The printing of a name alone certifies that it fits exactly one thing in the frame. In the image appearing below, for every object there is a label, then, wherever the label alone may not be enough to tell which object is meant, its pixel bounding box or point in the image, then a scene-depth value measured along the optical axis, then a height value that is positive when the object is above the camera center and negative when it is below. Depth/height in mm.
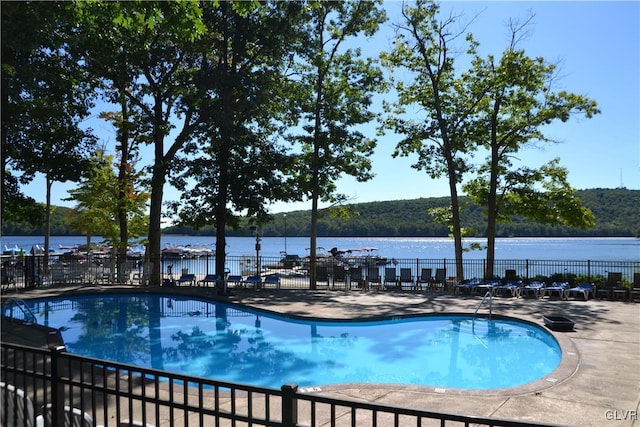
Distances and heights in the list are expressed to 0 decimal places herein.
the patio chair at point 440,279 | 22453 -2334
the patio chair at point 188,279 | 24375 -2441
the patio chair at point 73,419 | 4423 -1777
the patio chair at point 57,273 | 23156 -2018
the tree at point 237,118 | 23031 +5676
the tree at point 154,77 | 22297 +7899
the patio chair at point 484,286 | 20234 -2431
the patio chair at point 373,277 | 23138 -2296
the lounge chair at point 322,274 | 24234 -2227
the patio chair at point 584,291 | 18250 -2411
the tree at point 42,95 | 13695 +5248
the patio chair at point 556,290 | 18853 -2439
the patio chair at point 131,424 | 4099 -1826
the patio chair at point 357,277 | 23391 -2336
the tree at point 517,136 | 24328 +5130
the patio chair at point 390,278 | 23062 -2333
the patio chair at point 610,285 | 18484 -2244
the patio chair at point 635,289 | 17859 -2291
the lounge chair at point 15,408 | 4305 -1649
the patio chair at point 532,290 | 19422 -2489
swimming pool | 11109 -3268
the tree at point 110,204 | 26953 +1658
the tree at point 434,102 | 26141 +7198
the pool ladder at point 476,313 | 14806 -2656
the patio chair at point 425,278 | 22562 -2289
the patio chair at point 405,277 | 22888 -2281
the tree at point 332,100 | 25359 +7159
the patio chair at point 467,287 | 20797 -2518
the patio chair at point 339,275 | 24108 -2270
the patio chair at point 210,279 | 23497 -2401
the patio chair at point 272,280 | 23375 -2436
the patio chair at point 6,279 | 21427 -2127
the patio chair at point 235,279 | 23530 -2402
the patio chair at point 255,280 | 22681 -2355
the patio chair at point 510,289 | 19781 -2505
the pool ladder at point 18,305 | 15719 -2580
